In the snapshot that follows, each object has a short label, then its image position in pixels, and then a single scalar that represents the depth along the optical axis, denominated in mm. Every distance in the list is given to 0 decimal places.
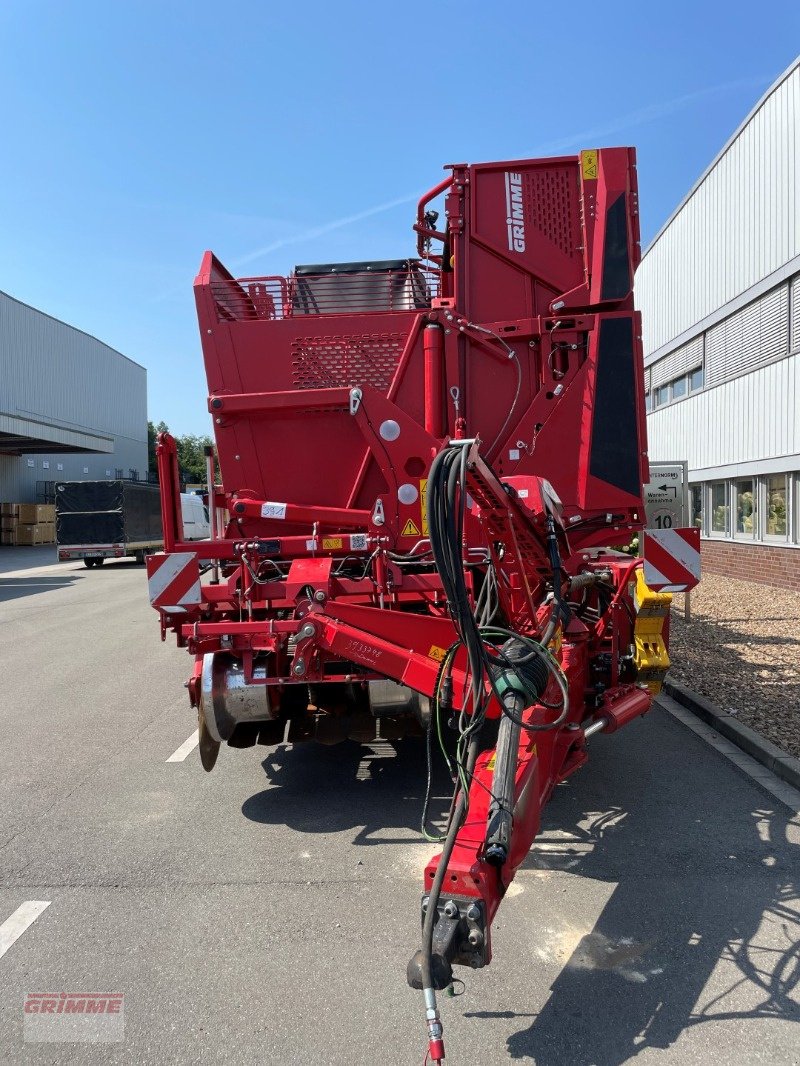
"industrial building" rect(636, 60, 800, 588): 12727
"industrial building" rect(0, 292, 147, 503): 35500
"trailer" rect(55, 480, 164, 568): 24781
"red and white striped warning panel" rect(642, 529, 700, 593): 5168
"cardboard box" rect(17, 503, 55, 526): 36719
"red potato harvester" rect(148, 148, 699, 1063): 4562
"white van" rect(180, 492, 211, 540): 24906
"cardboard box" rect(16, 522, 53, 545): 36812
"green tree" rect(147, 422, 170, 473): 67500
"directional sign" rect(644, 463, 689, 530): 9516
